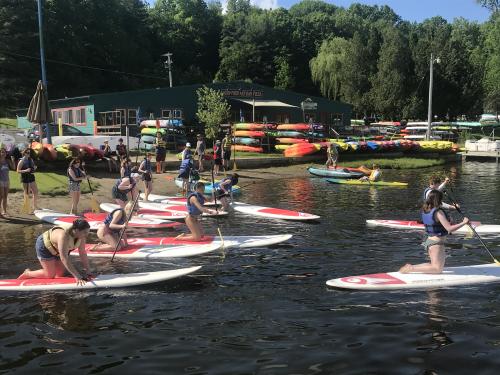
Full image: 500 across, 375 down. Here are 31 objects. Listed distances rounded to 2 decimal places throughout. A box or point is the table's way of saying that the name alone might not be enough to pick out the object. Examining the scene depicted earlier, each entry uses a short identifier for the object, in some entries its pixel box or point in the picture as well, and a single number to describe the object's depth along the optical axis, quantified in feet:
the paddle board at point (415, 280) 29.22
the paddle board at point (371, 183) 79.61
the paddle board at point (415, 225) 44.50
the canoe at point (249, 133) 116.47
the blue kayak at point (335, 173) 86.28
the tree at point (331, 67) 219.61
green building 121.29
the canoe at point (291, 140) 120.26
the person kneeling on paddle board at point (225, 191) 55.21
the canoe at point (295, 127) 124.06
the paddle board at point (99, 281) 28.84
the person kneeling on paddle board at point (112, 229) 37.09
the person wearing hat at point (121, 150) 75.41
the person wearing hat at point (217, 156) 84.89
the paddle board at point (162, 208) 53.11
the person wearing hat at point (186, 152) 64.49
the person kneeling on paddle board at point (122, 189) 46.03
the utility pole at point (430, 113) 144.67
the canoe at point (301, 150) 110.42
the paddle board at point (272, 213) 51.29
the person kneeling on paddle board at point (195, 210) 38.17
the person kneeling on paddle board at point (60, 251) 27.66
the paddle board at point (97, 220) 47.50
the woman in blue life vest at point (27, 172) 49.37
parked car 107.24
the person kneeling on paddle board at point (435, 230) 29.12
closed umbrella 67.51
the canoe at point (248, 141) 116.37
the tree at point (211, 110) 122.42
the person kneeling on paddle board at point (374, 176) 80.53
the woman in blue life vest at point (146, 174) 58.20
